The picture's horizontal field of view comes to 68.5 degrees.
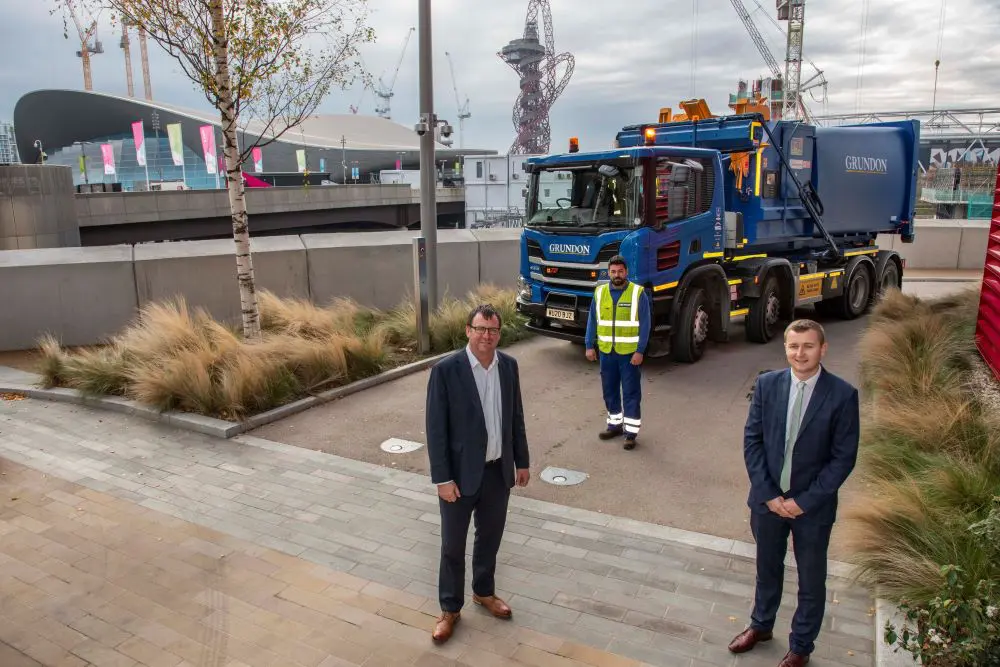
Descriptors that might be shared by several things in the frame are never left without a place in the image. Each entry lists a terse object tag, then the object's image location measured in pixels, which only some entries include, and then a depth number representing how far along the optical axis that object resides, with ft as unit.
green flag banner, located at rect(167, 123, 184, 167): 152.35
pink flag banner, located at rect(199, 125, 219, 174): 144.46
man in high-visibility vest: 22.97
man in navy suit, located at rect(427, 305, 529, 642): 13.03
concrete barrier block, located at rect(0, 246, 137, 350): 35.76
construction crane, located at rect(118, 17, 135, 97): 383.86
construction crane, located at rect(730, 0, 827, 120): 265.75
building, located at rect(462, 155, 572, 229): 213.66
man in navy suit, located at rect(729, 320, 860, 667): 11.40
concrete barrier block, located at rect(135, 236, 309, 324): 37.91
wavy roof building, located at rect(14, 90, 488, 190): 254.88
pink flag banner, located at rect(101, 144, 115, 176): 154.36
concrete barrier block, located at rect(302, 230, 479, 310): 43.09
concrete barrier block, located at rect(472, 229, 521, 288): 49.03
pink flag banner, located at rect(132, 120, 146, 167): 152.69
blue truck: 31.04
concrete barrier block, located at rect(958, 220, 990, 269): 70.33
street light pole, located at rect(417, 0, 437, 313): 36.27
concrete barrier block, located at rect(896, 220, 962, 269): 70.79
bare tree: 28.63
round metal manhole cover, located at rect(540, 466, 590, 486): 21.27
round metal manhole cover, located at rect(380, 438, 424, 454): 23.98
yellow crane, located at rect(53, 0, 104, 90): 326.85
